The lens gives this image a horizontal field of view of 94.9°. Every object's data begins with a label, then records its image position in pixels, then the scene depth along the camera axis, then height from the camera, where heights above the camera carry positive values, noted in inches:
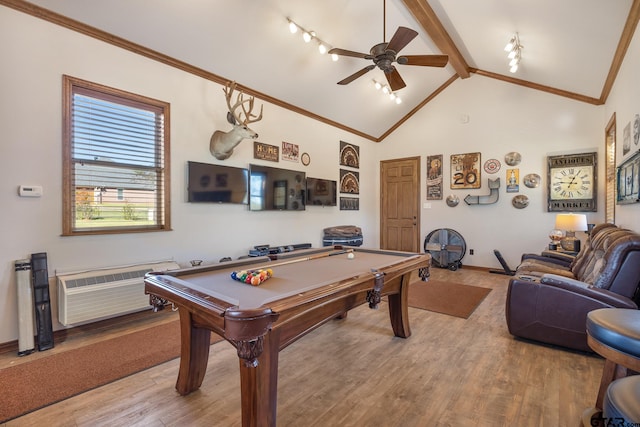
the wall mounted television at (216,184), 145.2 +13.5
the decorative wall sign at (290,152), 194.5 +39.2
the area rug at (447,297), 140.9 -47.5
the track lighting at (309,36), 140.4 +88.7
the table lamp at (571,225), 165.5 -8.5
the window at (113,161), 112.7 +20.2
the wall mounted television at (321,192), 214.4 +13.4
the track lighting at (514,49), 157.4 +88.7
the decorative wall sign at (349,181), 246.4 +24.2
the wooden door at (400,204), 264.8 +5.1
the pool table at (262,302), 49.3 -18.3
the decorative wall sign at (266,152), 176.1 +35.8
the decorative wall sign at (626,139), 119.3 +30.1
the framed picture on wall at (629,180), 102.8 +11.7
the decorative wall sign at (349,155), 245.9 +47.2
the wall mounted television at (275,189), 174.1 +13.1
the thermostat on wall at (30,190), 100.9 +6.4
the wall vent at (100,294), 103.7 -31.6
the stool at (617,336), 49.0 -22.3
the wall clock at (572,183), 192.2 +18.5
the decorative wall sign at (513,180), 217.0 +22.1
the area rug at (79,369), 73.6 -47.5
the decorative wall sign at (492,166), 225.0 +34.2
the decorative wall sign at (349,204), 247.0 +4.9
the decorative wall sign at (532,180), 209.7 +21.6
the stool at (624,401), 32.2 -22.1
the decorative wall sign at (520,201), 213.2 +6.4
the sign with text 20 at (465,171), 233.8 +31.8
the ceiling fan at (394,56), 115.6 +67.6
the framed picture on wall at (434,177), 251.6 +28.1
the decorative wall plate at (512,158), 216.4 +38.3
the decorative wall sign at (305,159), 208.2 +36.3
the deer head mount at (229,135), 143.3 +36.9
